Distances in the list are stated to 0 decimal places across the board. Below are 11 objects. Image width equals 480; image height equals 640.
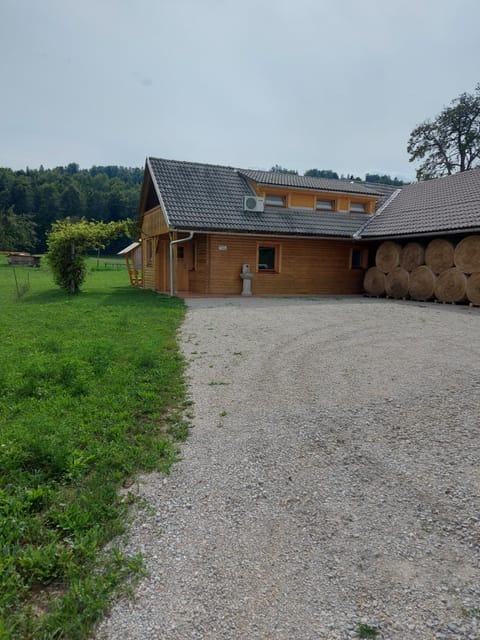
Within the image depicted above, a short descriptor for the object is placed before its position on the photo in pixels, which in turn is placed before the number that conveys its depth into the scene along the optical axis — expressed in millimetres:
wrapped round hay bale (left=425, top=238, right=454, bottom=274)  13680
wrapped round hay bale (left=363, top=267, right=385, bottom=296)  16608
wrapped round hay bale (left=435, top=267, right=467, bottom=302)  13203
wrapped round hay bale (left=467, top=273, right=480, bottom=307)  12750
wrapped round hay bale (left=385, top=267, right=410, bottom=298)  15361
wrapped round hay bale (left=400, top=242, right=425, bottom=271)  14837
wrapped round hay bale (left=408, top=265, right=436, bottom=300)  14297
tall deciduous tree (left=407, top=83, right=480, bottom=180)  35812
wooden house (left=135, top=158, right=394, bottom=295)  16016
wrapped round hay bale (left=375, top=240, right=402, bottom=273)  15879
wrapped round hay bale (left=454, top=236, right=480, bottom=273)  12781
